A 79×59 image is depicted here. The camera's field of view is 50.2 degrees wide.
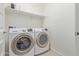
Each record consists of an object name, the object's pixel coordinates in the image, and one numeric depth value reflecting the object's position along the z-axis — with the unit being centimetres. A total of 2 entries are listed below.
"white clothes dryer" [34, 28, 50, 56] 163
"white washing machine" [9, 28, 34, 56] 136
